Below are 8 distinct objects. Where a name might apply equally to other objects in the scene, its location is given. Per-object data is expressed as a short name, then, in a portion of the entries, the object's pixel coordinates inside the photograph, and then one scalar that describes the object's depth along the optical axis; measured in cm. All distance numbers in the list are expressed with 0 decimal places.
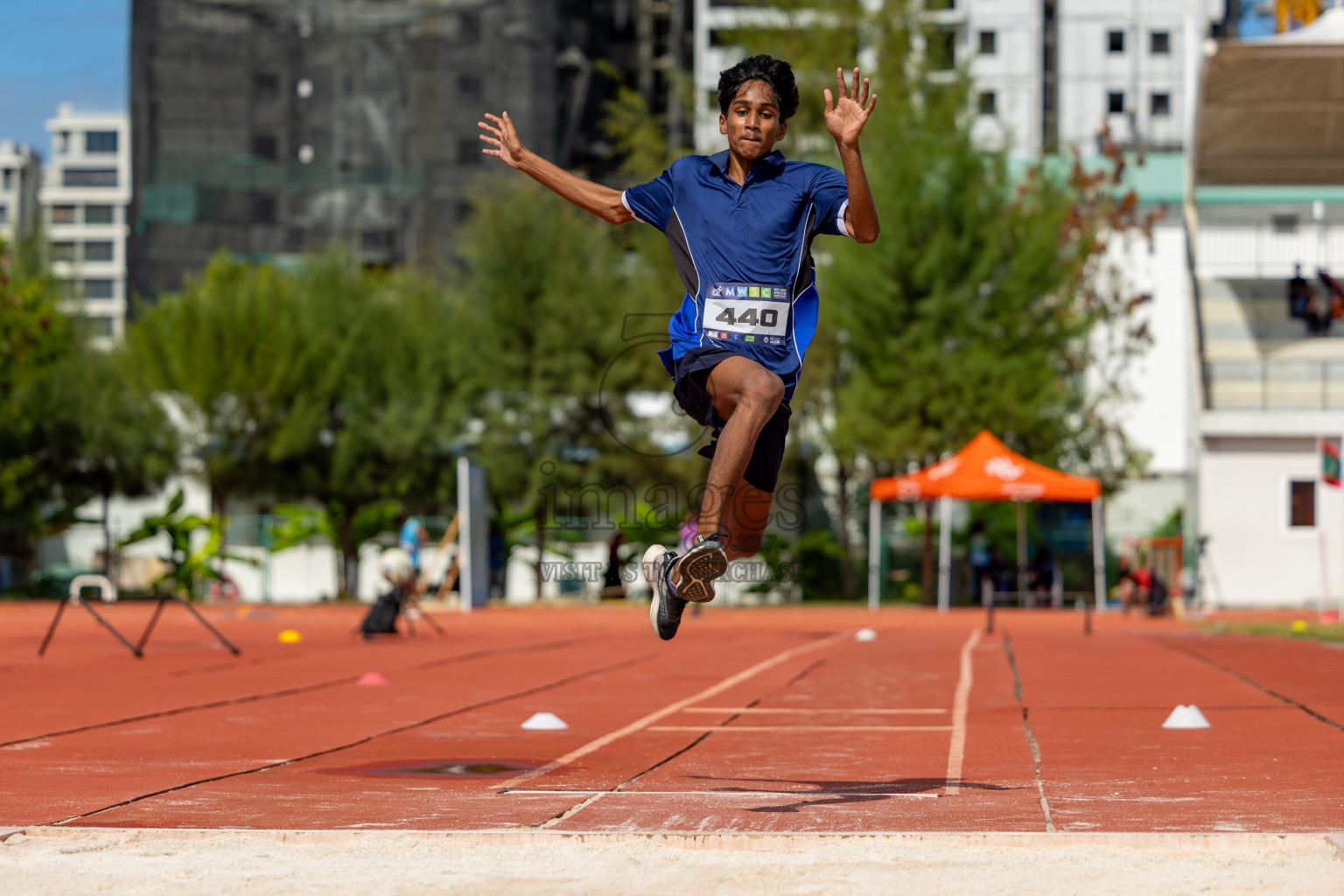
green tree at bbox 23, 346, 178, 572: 3659
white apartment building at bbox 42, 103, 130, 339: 12419
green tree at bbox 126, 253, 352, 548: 3422
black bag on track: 1931
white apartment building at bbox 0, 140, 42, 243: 12181
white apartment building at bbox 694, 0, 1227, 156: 7694
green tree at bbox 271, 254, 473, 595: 3481
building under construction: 6259
